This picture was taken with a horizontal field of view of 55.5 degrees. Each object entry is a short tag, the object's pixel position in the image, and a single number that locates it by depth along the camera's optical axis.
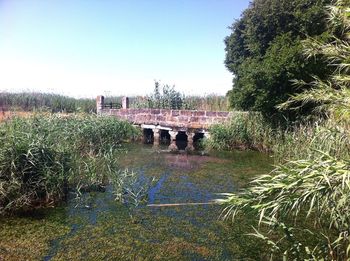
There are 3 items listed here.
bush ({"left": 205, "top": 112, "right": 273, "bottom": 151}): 11.90
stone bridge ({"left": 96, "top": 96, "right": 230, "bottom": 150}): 14.26
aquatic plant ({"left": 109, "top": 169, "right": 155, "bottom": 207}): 5.82
